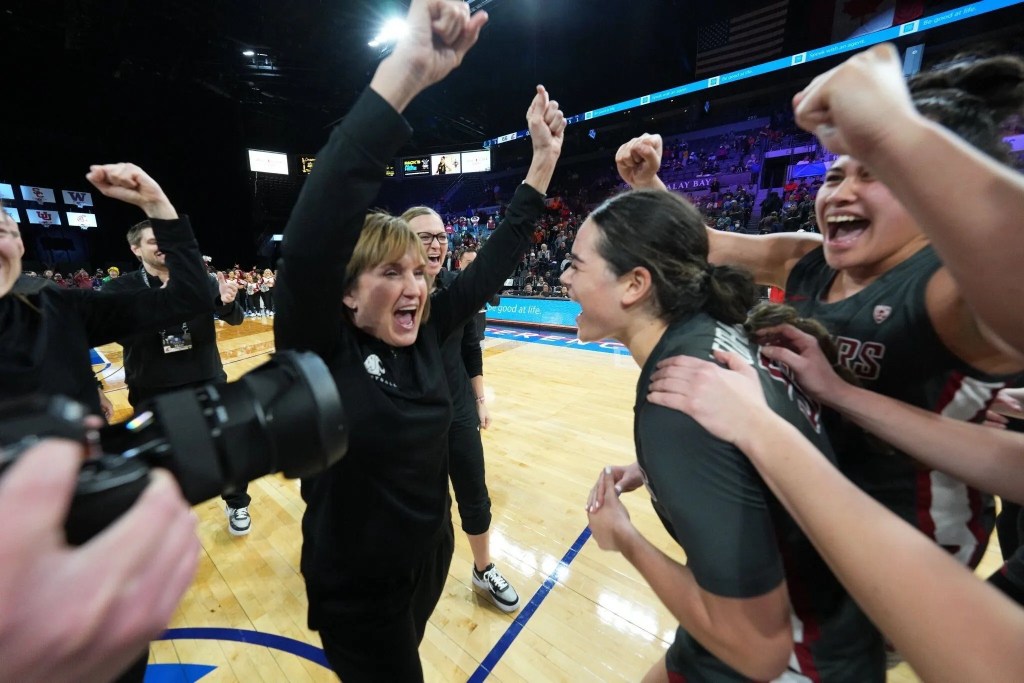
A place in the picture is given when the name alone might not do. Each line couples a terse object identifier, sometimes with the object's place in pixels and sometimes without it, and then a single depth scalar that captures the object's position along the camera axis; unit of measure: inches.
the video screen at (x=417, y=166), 706.2
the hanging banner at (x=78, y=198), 572.4
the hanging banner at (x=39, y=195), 540.1
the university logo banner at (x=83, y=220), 589.1
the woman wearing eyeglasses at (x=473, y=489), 82.4
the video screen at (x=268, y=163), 611.2
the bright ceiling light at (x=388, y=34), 331.9
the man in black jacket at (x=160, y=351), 93.3
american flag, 376.8
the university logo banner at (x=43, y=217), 560.7
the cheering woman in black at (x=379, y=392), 32.9
